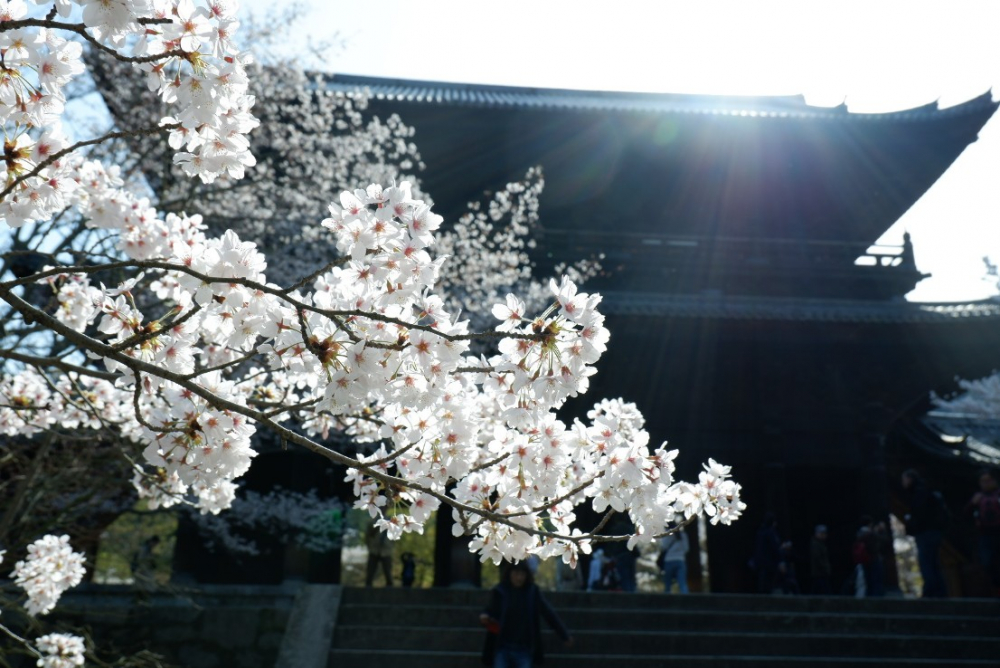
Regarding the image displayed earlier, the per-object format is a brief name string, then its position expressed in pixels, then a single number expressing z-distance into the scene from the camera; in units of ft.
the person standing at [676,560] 33.53
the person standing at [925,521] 29.07
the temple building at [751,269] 39.37
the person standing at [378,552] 35.24
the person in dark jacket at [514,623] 19.88
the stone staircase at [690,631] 24.79
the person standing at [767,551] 34.17
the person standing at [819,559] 34.96
